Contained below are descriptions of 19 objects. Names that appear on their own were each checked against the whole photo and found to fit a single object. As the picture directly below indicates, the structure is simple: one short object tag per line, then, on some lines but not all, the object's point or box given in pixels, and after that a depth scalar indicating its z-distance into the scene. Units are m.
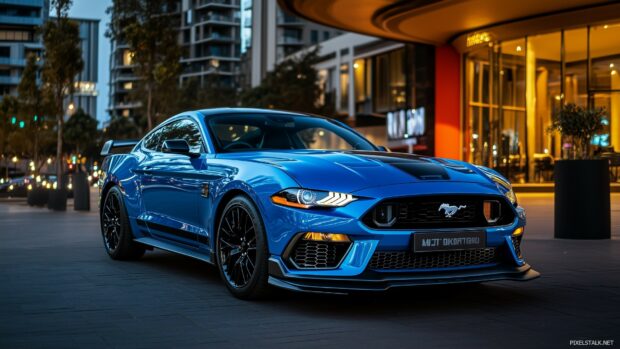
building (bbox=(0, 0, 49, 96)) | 132.50
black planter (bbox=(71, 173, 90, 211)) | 24.08
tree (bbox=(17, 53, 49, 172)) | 41.93
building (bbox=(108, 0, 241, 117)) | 133.38
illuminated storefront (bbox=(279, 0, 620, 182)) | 29.42
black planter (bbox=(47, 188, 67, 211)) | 25.42
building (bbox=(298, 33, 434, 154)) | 62.19
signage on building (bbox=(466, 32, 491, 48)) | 32.62
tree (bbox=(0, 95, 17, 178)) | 58.38
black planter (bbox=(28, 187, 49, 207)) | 29.83
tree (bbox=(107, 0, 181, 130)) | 31.56
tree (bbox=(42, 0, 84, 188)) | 31.33
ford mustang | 5.84
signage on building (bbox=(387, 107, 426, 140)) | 38.12
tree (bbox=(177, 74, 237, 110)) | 66.50
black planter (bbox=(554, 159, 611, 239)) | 11.32
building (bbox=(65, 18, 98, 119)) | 175.00
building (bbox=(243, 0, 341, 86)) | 91.56
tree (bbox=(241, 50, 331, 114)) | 54.69
